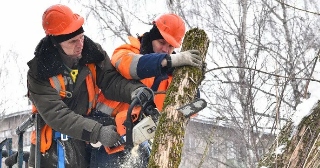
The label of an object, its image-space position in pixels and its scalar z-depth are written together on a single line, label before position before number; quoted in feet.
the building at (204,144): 51.67
